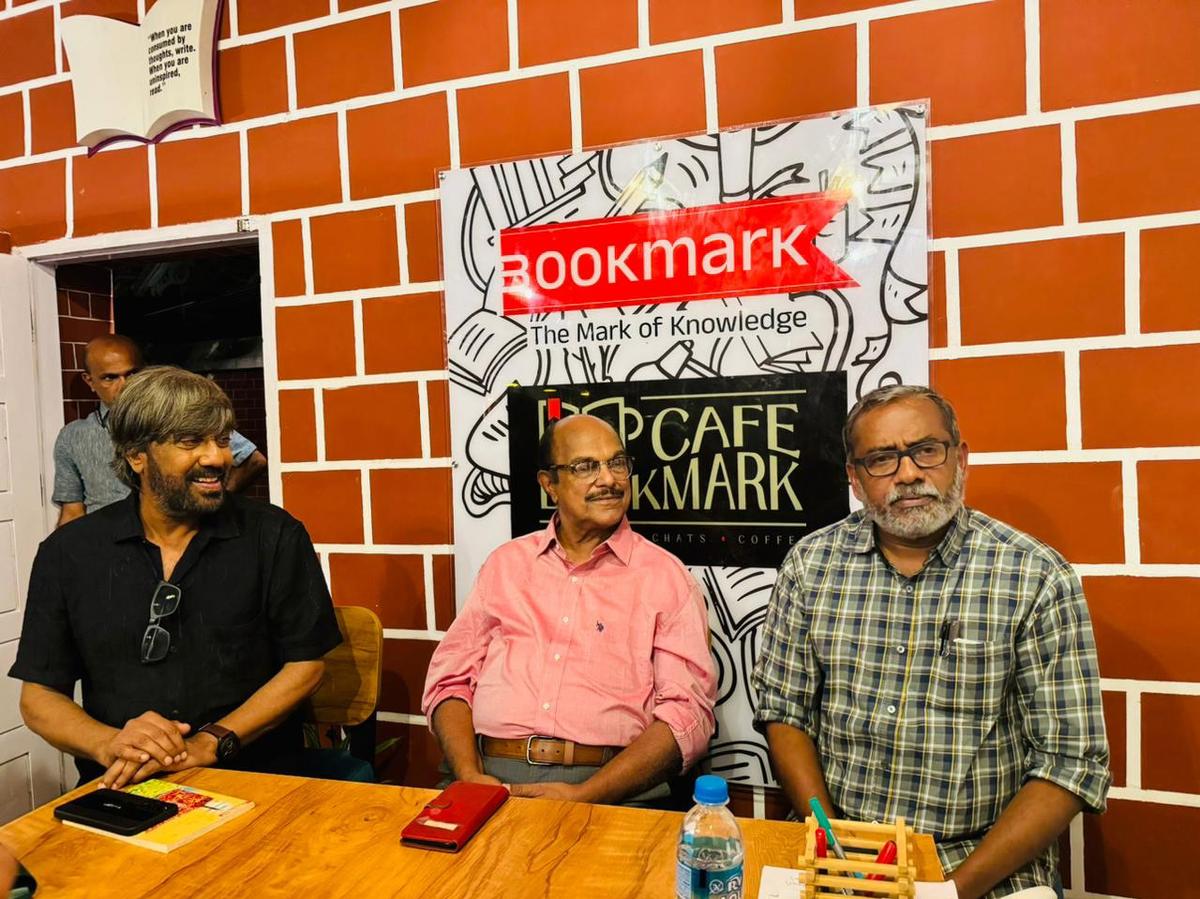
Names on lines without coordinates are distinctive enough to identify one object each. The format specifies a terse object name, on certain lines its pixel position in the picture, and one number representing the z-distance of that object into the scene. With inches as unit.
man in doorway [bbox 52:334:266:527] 115.1
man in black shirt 71.6
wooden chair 87.4
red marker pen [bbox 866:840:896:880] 42.4
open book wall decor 104.5
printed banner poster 79.4
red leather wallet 48.7
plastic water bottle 39.5
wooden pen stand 39.2
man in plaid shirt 57.6
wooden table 44.6
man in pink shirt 72.0
